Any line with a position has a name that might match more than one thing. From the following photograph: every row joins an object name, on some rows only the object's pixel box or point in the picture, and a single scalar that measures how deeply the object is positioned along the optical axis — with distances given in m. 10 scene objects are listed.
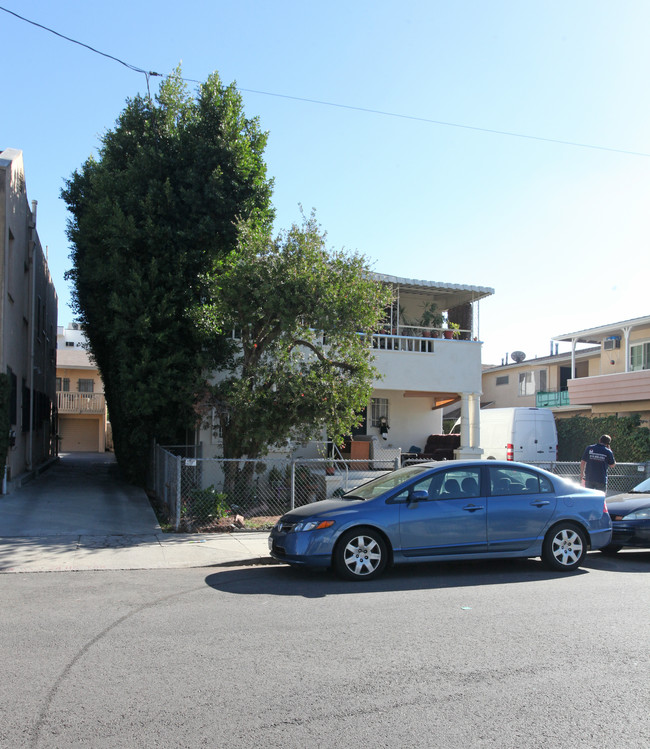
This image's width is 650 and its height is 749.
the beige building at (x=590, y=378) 28.16
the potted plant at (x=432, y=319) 18.95
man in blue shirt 12.66
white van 22.28
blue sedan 7.94
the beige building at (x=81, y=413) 37.84
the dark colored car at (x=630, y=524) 9.91
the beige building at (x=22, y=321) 14.07
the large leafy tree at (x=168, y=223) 14.13
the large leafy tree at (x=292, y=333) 11.72
